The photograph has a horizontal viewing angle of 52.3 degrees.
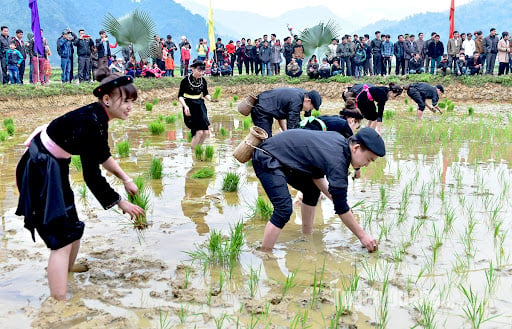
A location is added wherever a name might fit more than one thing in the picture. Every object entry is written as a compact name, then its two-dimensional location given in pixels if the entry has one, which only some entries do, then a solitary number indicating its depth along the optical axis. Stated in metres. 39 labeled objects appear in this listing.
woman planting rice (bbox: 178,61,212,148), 7.20
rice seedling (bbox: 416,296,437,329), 2.73
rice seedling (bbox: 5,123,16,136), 9.28
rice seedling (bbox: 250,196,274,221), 4.65
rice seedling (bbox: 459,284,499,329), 2.76
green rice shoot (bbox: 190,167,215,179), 6.18
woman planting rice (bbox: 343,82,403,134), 7.81
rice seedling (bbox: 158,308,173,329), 2.70
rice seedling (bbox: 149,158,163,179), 6.04
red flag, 18.73
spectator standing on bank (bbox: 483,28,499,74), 16.19
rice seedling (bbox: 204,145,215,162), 7.20
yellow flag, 18.60
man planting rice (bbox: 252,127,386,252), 3.35
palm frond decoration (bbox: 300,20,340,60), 17.03
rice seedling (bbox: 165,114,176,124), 10.98
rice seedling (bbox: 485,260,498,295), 3.23
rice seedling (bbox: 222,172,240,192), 5.60
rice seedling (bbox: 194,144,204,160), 7.23
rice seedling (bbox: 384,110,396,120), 11.96
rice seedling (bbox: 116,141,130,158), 7.31
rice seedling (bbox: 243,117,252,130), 10.37
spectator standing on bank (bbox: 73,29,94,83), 14.74
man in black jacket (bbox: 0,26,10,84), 13.53
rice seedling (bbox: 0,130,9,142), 8.47
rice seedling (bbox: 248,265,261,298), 3.18
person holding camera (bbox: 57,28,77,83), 14.45
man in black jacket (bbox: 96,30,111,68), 15.01
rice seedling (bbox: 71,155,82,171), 6.31
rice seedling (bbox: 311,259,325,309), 3.00
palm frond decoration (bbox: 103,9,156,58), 15.02
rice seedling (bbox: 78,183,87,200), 5.21
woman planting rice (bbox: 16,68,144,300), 2.91
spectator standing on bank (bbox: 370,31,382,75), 17.31
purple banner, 13.26
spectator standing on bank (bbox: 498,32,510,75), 16.08
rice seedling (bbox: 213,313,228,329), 2.68
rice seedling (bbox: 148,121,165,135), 9.44
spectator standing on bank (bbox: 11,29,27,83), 13.71
